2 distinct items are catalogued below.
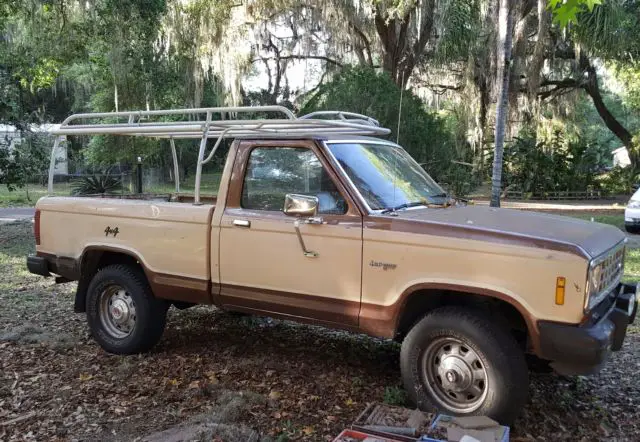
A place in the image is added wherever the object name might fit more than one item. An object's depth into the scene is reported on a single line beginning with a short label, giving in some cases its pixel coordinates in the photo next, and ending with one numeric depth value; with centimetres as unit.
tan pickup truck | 372
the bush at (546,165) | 2091
